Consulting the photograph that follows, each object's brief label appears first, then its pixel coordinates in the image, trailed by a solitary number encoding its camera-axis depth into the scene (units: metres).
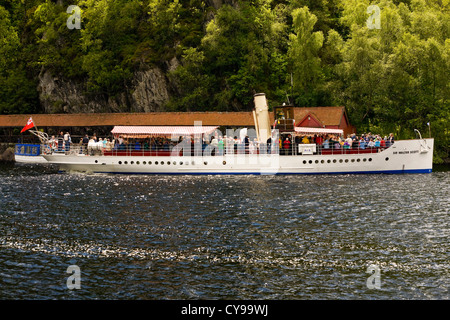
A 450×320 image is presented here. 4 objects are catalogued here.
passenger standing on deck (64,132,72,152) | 72.00
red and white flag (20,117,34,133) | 75.81
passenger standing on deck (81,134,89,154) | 74.00
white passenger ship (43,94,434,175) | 65.88
